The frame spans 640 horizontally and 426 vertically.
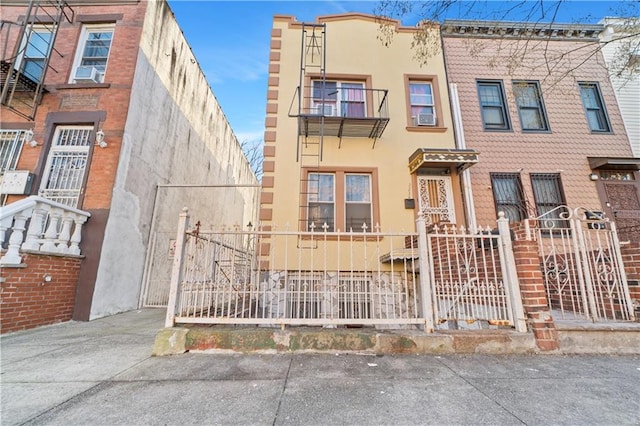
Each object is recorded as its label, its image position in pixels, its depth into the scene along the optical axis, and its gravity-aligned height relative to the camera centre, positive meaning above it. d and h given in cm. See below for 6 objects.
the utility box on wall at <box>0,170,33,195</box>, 620 +213
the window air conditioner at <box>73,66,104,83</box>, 700 +519
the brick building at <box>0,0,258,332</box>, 516 +303
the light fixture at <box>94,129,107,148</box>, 648 +323
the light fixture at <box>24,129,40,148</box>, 660 +331
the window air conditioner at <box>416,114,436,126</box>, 797 +455
